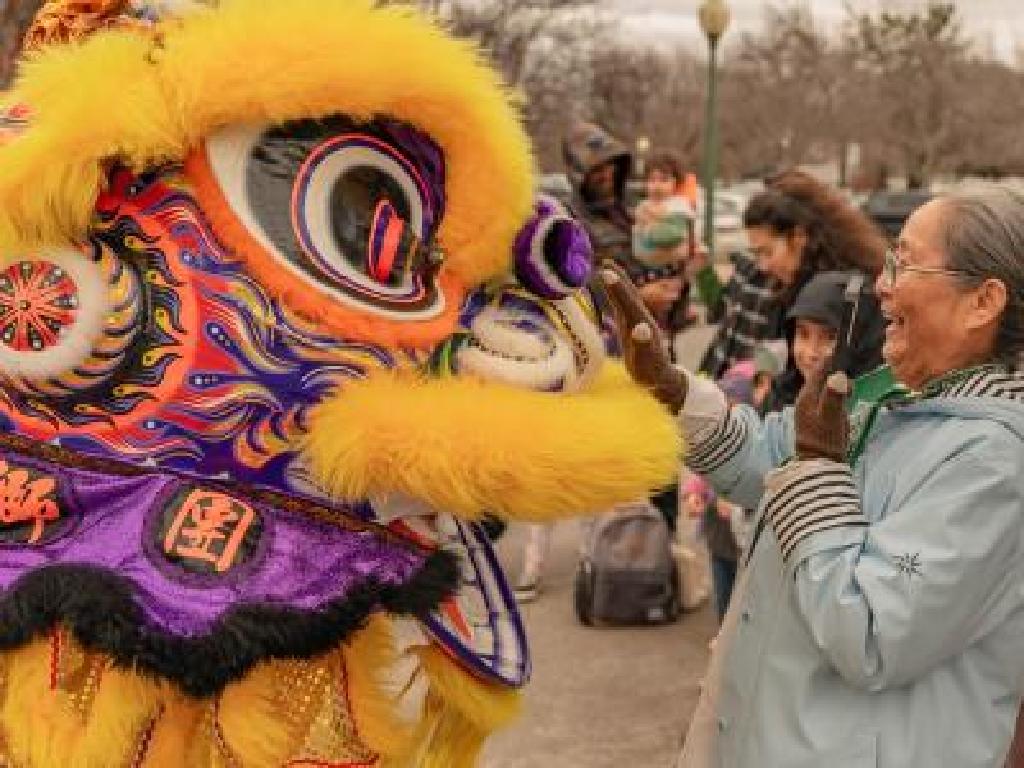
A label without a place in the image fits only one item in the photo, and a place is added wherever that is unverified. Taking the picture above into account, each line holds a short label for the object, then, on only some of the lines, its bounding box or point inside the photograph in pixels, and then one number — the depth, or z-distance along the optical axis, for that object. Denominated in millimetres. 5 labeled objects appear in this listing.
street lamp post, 13242
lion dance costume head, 1663
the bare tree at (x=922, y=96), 27188
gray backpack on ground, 4633
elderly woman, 1643
